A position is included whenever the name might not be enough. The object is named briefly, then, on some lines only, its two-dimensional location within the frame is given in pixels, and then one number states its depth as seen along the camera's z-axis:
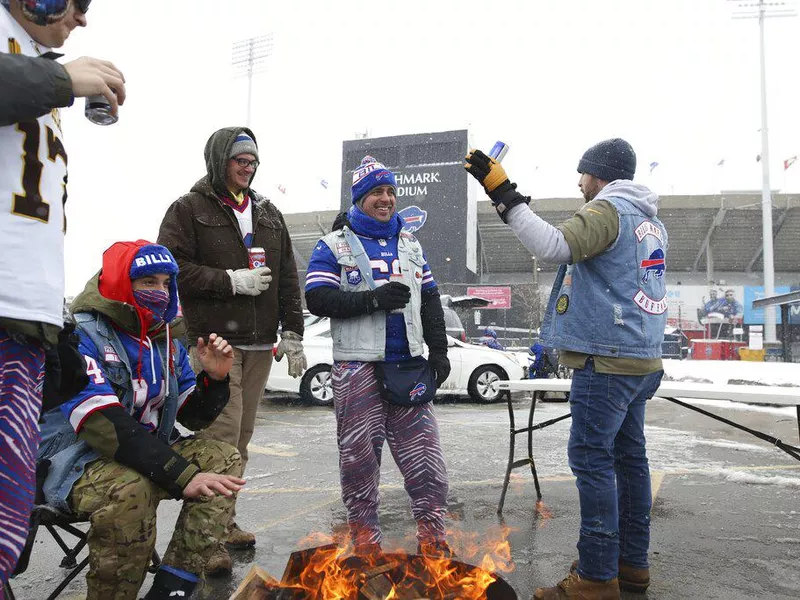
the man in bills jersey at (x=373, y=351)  2.81
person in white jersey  1.35
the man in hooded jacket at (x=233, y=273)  3.13
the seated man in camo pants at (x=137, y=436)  1.99
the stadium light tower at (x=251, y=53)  32.28
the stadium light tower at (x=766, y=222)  26.16
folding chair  2.03
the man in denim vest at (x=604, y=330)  2.55
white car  10.18
